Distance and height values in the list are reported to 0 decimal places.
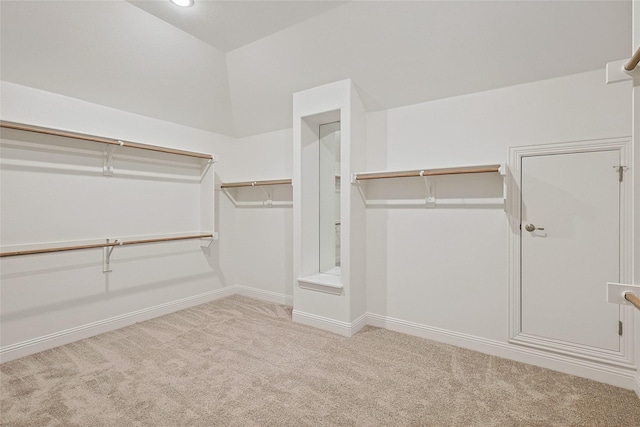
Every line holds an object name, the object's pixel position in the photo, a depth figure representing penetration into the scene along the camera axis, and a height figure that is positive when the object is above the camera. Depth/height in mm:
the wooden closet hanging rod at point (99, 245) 2194 -282
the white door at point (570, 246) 2121 -291
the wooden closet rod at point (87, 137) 2234 +636
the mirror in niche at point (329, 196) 3367 +155
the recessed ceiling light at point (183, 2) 2348 +1622
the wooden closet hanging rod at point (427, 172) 2338 +304
